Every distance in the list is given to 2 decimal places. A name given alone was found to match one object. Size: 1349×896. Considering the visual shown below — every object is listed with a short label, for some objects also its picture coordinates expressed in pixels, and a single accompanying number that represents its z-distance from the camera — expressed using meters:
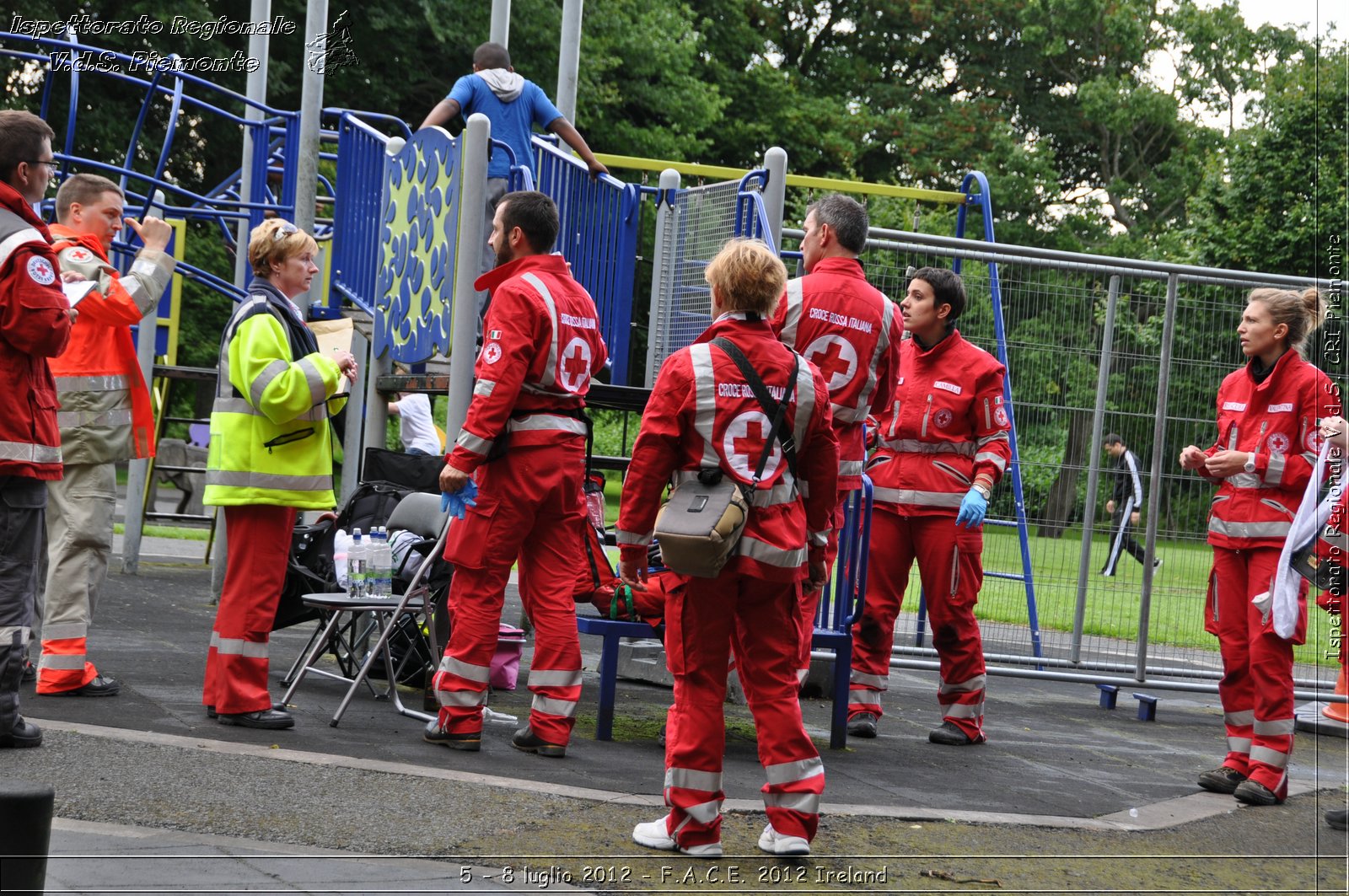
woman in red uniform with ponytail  13.22
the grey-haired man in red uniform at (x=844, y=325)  13.61
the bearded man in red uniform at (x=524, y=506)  12.34
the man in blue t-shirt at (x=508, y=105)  17.09
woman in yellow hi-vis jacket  12.47
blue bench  13.29
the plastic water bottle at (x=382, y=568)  14.69
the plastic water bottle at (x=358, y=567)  14.62
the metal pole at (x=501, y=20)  22.86
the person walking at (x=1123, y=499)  19.28
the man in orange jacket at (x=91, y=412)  13.56
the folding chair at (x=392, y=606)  13.19
